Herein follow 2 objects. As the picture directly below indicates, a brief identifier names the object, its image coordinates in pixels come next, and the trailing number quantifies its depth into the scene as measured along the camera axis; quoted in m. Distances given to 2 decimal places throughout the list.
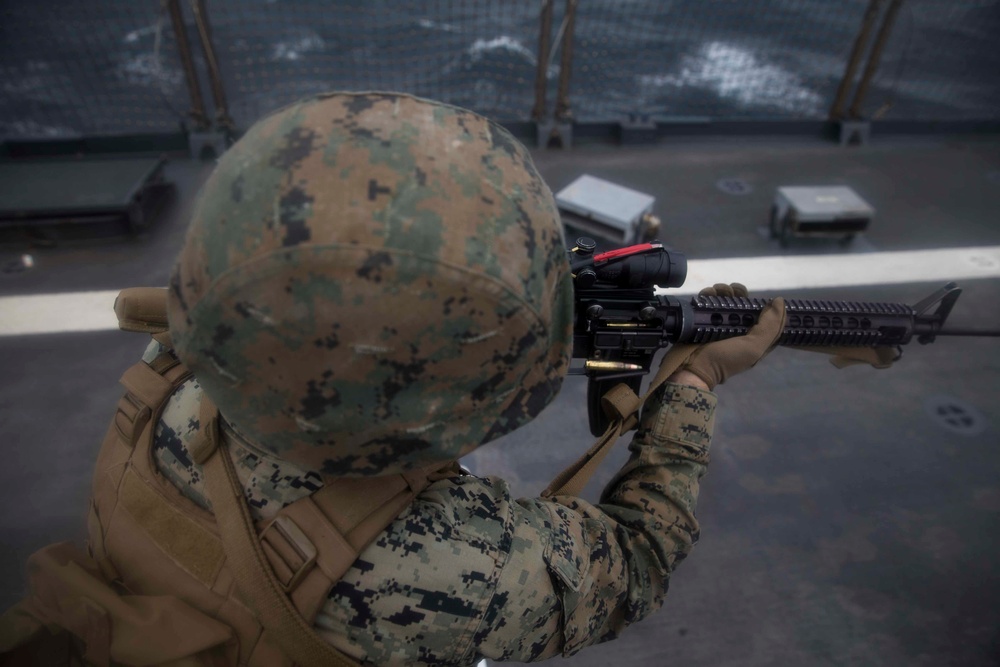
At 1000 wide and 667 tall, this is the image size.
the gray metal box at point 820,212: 3.87
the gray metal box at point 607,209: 3.62
